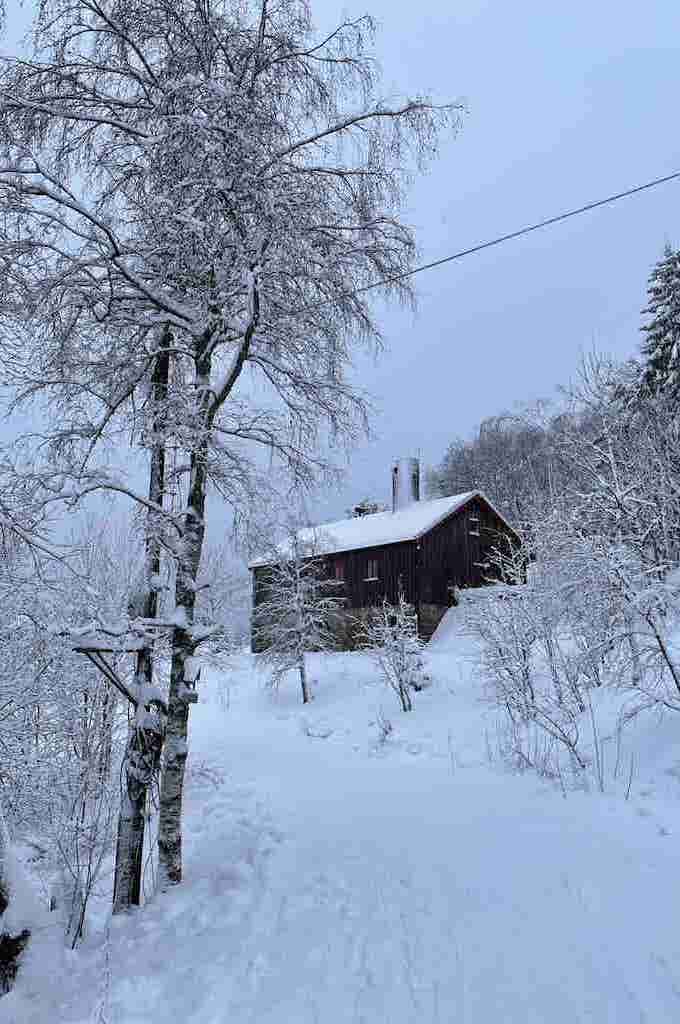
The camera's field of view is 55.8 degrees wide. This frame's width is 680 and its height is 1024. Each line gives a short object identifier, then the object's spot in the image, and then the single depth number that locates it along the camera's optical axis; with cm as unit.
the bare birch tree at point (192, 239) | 555
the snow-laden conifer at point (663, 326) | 2617
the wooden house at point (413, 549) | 2795
